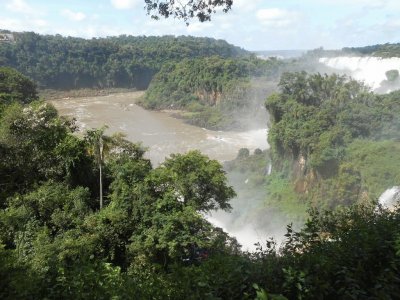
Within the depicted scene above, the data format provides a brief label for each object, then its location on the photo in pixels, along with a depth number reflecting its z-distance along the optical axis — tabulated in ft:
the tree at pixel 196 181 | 52.31
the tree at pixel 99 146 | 56.54
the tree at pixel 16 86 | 110.83
